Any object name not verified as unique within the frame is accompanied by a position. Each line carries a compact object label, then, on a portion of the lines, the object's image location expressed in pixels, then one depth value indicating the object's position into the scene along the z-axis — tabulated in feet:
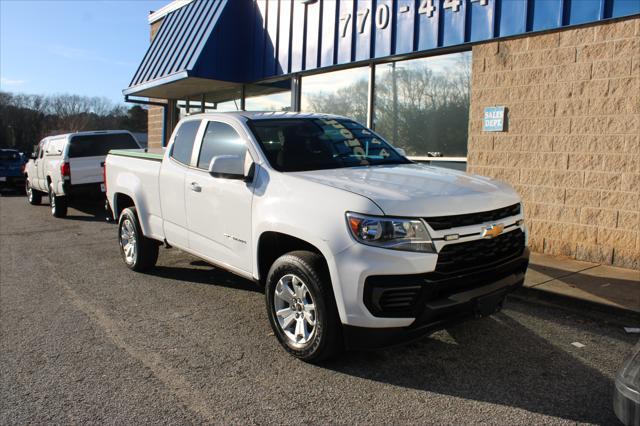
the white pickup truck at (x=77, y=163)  40.32
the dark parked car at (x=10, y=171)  67.10
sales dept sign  25.84
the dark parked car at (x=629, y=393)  8.52
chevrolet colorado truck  11.53
